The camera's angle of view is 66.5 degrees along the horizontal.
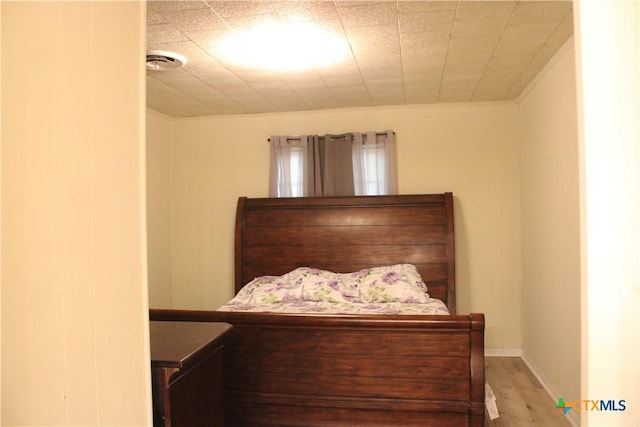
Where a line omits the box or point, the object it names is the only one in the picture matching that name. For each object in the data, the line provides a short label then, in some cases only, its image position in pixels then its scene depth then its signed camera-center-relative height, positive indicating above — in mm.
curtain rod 4437 +764
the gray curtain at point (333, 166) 4426 +468
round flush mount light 2557 +990
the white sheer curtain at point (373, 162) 4395 +500
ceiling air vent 2846 +978
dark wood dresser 1584 -545
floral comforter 3521 -580
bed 2588 -831
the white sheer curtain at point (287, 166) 4559 +497
